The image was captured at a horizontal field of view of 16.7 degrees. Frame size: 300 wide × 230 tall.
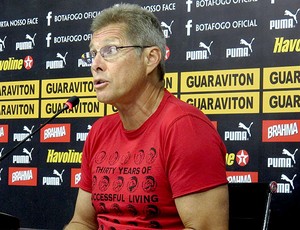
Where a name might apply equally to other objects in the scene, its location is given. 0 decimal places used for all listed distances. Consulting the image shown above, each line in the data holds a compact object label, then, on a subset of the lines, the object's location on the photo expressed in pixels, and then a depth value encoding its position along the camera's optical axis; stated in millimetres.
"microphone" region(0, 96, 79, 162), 3054
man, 2580
